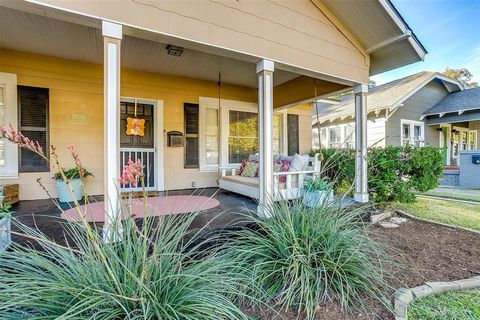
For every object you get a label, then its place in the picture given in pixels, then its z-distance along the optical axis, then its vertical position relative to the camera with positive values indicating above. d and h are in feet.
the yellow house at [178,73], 9.32 +4.91
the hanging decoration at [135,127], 17.61 +2.15
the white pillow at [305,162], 16.21 -0.35
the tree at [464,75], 78.65 +26.08
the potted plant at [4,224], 7.65 -2.17
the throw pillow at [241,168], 19.89 -0.91
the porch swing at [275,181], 15.02 -1.58
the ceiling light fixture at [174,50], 14.01 +6.13
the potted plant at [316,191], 7.88 -1.49
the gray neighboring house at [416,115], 32.24 +5.74
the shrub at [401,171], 15.94 -0.96
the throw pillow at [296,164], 15.84 -0.47
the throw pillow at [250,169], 18.50 -0.96
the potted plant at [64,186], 14.90 -1.74
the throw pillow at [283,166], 15.87 -0.63
